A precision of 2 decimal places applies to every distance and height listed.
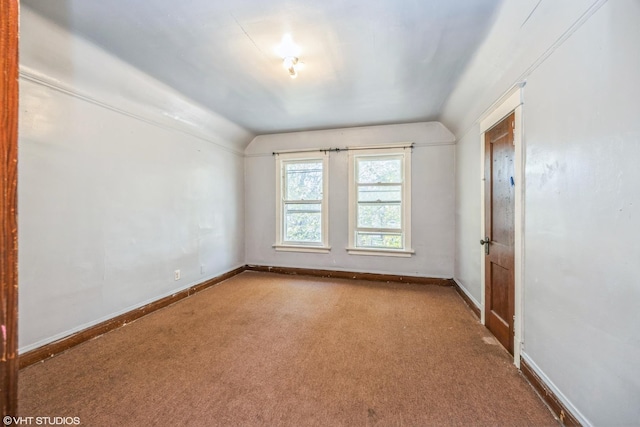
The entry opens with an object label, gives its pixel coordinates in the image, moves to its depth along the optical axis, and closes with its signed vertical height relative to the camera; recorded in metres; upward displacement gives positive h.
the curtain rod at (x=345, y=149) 4.06 +1.05
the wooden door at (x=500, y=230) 2.07 -0.15
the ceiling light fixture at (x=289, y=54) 2.05 +1.35
